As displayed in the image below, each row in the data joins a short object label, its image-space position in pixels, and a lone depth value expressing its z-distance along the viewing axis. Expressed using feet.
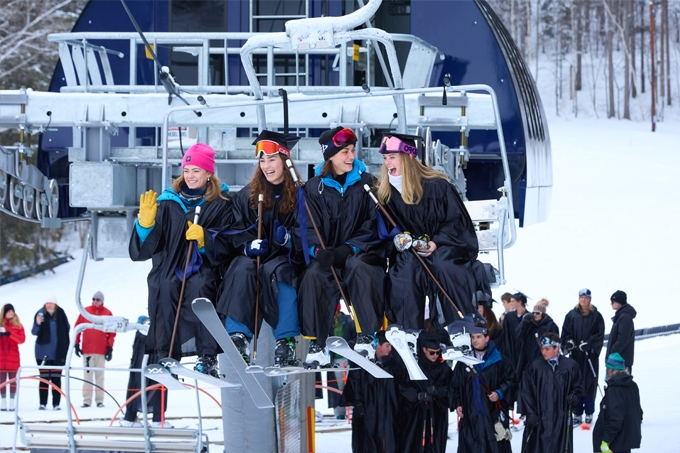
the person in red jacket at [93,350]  93.27
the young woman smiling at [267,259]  40.68
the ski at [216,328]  39.11
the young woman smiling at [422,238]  40.24
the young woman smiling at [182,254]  41.50
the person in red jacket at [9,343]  91.30
